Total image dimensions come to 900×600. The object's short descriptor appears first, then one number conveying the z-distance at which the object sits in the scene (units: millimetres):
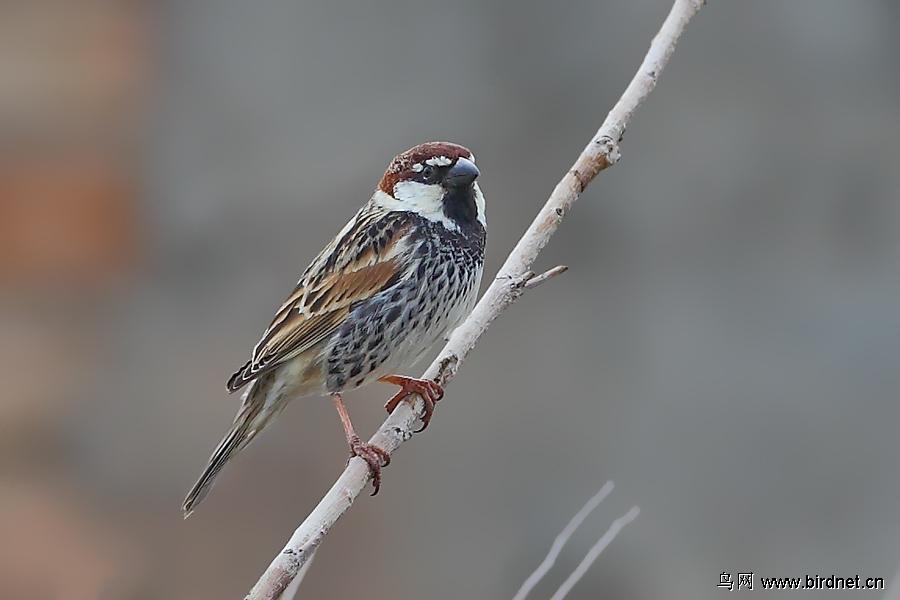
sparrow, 5590
